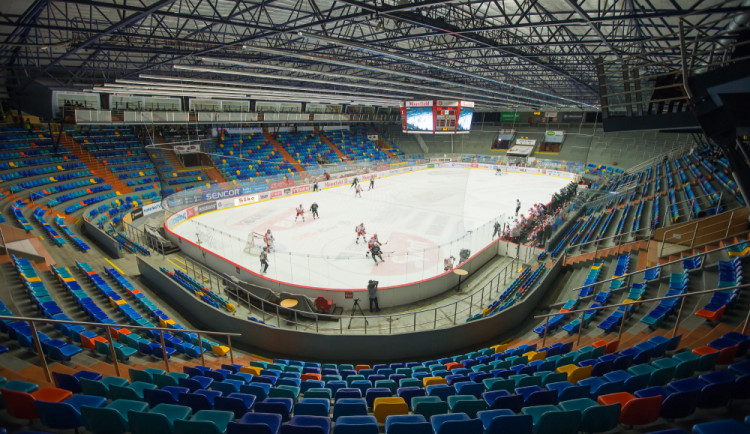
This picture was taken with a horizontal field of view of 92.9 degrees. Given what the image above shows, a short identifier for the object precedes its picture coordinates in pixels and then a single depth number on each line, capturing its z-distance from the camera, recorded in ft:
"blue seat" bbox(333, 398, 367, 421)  14.08
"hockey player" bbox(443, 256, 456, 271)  43.45
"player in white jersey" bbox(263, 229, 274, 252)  49.07
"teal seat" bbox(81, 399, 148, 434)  11.16
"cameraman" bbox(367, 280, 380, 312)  36.76
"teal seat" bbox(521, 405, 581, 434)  10.71
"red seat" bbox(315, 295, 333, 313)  36.50
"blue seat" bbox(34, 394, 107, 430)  11.34
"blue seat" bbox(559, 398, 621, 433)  11.29
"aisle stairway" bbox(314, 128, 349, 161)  139.54
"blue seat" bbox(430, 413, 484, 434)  10.60
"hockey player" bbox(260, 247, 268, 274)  43.43
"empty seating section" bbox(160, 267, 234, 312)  36.27
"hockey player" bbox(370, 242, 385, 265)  46.60
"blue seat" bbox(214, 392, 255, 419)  13.94
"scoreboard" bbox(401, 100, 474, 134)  83.10
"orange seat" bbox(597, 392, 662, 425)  11.70
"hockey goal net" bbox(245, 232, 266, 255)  50.19
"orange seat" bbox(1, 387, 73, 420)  11.68
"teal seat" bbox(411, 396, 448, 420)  13.60
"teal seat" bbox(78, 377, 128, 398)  14.34
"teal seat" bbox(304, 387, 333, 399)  16.72
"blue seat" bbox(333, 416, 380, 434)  11.06
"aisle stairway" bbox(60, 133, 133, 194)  80.33
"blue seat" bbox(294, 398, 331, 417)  13.92
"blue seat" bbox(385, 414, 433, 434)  10.66
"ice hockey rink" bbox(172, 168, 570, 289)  44.39
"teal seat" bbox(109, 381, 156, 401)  14.20
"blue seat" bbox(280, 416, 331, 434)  11.75
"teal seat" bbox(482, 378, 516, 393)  16.11
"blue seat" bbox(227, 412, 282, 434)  10.29
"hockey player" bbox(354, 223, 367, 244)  54.65
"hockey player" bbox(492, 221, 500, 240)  53.16
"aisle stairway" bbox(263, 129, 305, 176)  115.96
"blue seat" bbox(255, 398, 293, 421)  13.92
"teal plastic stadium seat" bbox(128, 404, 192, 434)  10.78
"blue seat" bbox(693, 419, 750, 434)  9.15
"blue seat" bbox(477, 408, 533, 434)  10.53
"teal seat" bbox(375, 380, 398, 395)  18.66
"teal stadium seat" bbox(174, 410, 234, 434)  10.59
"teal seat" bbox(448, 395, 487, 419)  13.34
